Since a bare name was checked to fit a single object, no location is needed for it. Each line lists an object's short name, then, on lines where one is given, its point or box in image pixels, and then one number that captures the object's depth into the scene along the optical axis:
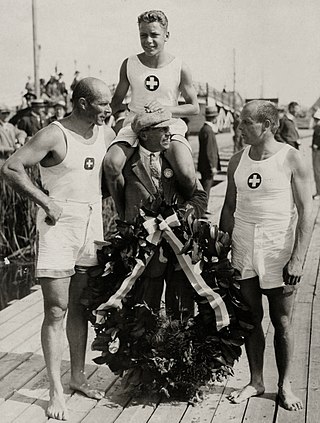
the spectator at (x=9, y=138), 9.84
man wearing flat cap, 4.00
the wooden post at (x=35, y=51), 13.57
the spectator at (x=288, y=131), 12.95
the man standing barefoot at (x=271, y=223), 3.76
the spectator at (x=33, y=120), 12.10
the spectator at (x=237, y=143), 16.66
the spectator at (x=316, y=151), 11.51
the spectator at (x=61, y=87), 20.61
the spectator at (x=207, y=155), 11.75
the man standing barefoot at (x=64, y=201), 3.83
